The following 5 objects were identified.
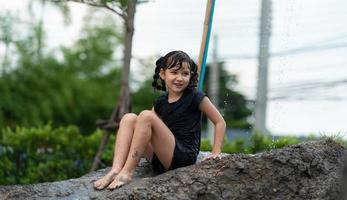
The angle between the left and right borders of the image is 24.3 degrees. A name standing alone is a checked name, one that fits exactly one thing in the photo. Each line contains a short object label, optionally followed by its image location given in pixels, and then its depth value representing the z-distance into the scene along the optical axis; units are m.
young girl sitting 4.71
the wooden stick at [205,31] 5.68
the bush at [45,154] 8.21
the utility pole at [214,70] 14.96
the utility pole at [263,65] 9.09
